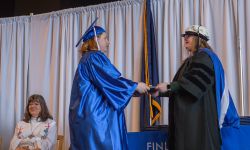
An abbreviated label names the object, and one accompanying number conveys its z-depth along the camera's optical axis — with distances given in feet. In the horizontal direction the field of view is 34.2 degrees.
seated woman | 15.78
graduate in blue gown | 10.21
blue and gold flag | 15.16
